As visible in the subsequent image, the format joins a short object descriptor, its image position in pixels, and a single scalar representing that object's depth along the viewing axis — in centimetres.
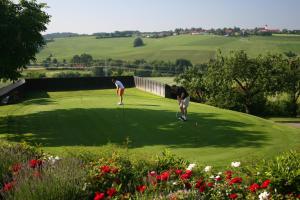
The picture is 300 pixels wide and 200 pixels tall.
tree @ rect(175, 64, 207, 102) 5791
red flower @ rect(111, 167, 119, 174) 915
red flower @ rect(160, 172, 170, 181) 825
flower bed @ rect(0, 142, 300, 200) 798
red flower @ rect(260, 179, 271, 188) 823
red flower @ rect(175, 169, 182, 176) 905
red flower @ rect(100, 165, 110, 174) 903
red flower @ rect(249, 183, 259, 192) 810
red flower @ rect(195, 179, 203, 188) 834
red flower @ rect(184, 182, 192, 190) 853
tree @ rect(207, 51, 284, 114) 5350
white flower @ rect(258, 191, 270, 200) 782
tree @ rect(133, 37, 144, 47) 14462
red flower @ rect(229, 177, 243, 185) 852
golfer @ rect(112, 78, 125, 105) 2936
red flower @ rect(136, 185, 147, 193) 760
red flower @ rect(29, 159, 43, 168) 928
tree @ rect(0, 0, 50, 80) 2523
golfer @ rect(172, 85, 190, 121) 2381
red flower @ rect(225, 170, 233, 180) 888
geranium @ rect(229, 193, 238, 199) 793
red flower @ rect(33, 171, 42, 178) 833
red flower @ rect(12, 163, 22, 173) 911
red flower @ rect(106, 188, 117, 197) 786
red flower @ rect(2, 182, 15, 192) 811
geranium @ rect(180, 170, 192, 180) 858
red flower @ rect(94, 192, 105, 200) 748
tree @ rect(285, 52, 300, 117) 5709
